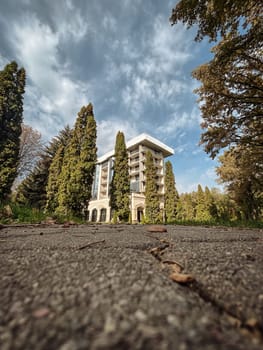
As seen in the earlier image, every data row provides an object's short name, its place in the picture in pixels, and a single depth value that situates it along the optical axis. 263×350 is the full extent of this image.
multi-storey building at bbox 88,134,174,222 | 28.59
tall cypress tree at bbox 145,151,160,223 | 16.94
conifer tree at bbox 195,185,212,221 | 19.15
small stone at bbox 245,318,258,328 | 0.43
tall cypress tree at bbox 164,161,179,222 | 17.89
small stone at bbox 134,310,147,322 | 0.43
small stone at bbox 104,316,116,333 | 0.39
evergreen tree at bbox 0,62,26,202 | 10.80
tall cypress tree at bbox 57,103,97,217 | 9.66
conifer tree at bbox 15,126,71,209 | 16.20
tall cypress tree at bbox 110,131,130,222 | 13.52
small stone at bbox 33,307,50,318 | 0.45
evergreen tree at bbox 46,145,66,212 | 12.22
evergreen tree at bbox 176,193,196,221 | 22.47
